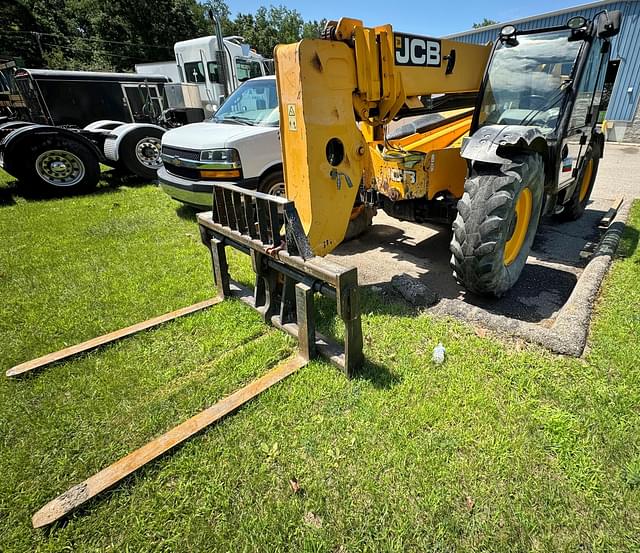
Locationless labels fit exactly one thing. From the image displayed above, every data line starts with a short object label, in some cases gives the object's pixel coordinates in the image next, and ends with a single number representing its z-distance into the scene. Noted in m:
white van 5.26
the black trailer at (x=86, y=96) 9.64
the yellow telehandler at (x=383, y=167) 2.69
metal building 12.57
